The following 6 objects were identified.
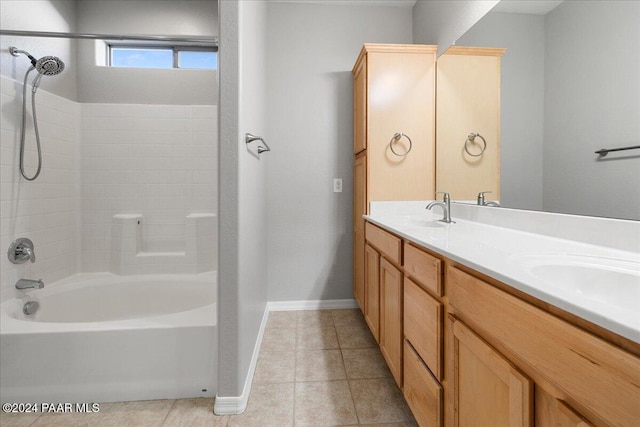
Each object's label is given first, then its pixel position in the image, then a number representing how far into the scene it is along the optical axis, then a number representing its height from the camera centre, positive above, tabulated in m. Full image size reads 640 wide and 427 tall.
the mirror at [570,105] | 0.87 +0.36
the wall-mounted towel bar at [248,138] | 1.47 +0.34
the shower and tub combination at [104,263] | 1.34 -0.40
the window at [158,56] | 2.20 +1.10
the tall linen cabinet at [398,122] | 2.09 +0.59
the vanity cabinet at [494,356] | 0.42 -0.31
